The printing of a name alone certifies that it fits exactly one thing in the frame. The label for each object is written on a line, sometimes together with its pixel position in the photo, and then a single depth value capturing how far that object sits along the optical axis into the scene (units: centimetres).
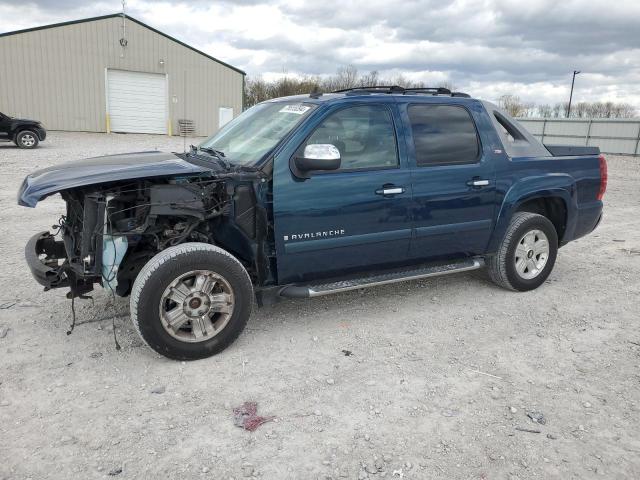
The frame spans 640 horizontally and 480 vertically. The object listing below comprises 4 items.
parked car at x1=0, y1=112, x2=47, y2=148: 1655
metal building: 2352
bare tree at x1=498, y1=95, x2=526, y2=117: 5330
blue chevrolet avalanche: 340
